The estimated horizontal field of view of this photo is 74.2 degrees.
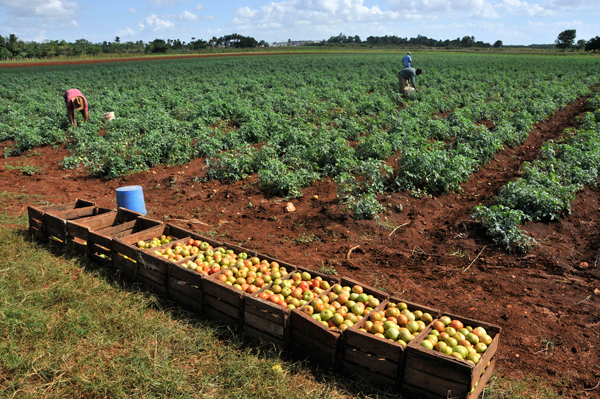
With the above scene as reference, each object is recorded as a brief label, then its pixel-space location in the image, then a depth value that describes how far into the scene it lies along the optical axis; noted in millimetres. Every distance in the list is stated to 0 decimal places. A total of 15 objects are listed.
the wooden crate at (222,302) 4484
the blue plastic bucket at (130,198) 7480
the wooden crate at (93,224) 6289
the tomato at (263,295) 4465
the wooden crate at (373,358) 3621
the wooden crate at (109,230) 5953
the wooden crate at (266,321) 4172
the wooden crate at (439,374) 3334
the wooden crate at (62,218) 6512
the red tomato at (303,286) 4705
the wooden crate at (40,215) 6871
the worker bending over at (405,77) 21680
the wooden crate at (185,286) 4855
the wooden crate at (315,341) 3881
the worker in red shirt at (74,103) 14570
